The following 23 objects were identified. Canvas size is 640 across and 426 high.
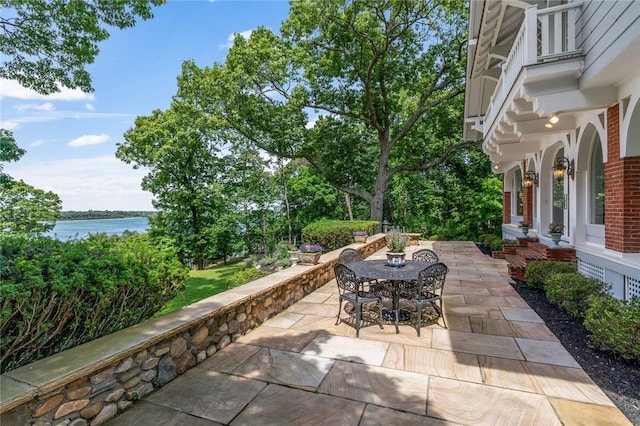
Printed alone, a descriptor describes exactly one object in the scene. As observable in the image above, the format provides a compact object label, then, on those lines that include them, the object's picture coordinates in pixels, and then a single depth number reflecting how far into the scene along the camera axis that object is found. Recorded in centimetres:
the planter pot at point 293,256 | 723
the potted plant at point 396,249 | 464
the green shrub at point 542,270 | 516
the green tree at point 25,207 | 926
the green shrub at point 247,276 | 742
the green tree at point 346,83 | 1209
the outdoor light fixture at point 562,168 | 593
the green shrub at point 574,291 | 413
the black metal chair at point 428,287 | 389
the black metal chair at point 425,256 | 554
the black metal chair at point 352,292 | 388
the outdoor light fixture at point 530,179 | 854
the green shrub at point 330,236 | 990
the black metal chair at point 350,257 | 588
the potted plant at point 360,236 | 998
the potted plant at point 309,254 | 620
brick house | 357
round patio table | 400
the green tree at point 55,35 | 519
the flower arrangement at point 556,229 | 627
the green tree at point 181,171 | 1463
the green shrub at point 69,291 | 216
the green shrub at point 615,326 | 294
